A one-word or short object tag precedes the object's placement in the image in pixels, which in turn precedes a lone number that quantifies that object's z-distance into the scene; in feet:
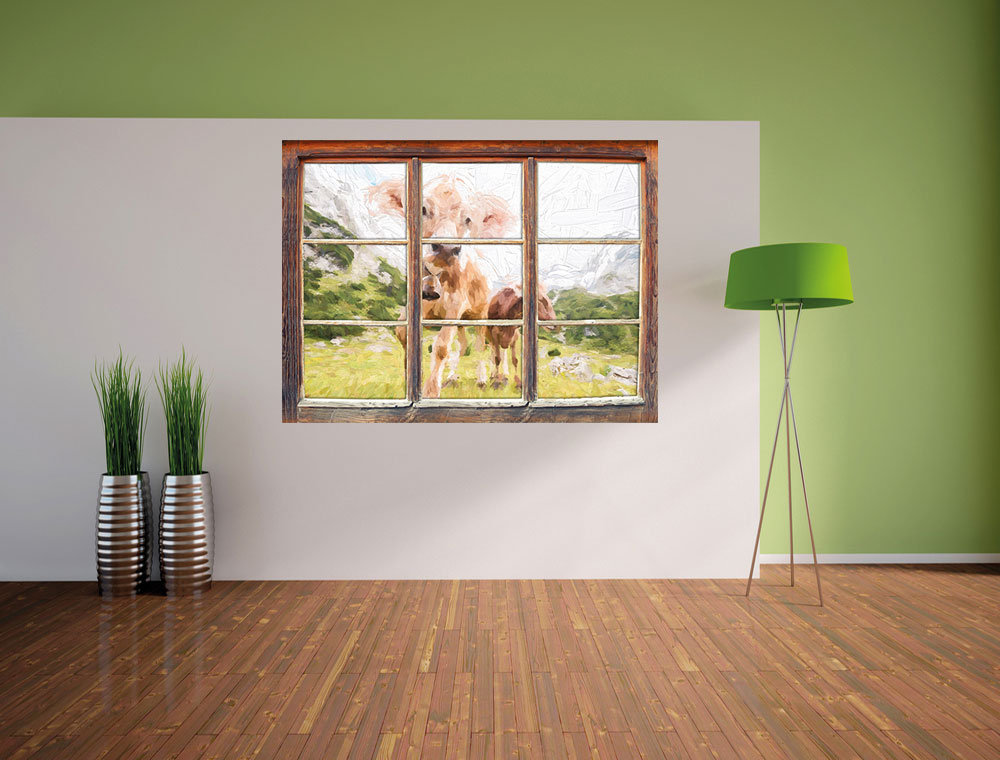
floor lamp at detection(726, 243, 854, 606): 10.79
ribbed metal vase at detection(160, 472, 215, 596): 11.90
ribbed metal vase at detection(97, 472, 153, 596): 11.84
